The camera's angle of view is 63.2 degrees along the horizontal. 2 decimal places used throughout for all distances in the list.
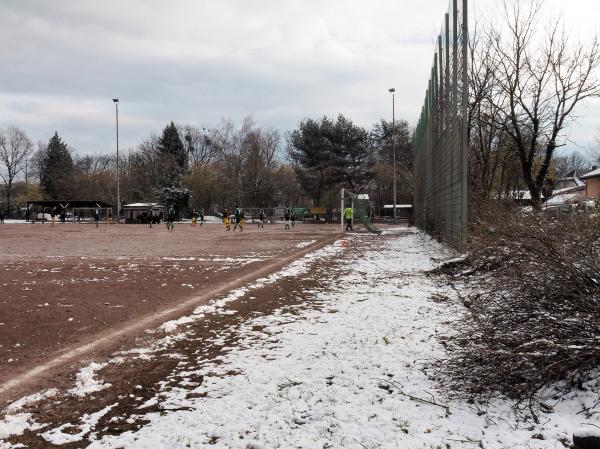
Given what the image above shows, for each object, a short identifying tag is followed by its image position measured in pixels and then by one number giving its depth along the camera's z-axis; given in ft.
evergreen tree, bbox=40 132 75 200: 251.80
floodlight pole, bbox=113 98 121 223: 180.11
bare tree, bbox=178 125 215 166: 250.78
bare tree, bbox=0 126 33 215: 257.75
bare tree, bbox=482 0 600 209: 55.06
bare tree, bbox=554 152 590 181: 245.04
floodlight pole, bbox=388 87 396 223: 157.38
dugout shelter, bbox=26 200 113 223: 192.44
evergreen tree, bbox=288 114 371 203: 173.58
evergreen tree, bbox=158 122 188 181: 229.45
